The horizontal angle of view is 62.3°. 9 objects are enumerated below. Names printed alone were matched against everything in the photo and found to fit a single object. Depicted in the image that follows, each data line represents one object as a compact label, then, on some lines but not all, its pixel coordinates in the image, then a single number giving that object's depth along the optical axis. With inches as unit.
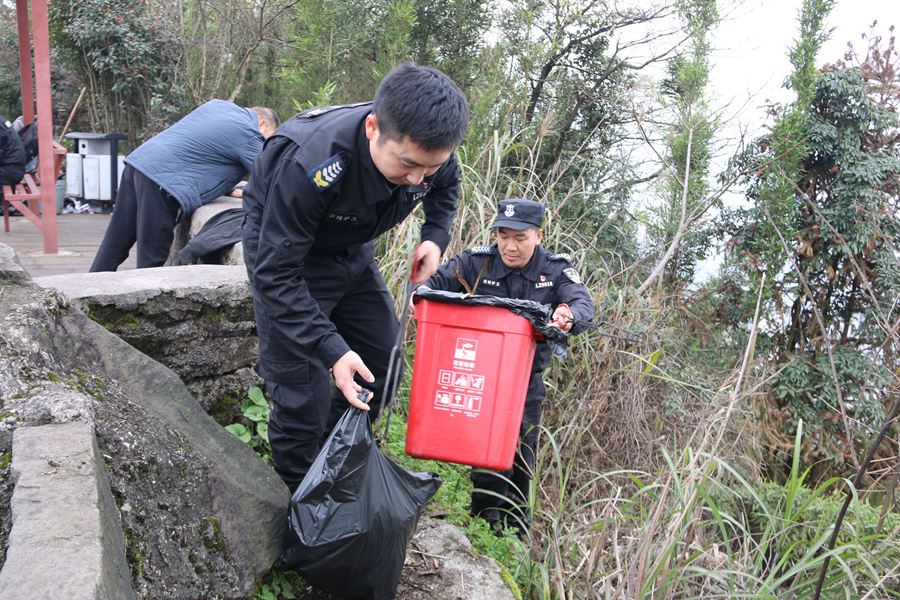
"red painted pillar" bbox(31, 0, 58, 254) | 236.4
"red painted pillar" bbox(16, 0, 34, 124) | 291.7
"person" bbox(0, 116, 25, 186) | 273.9
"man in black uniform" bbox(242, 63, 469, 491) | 81.4
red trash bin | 105.9
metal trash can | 397.4
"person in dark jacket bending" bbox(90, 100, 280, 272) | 172.1
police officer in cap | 127.5
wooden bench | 279.6
